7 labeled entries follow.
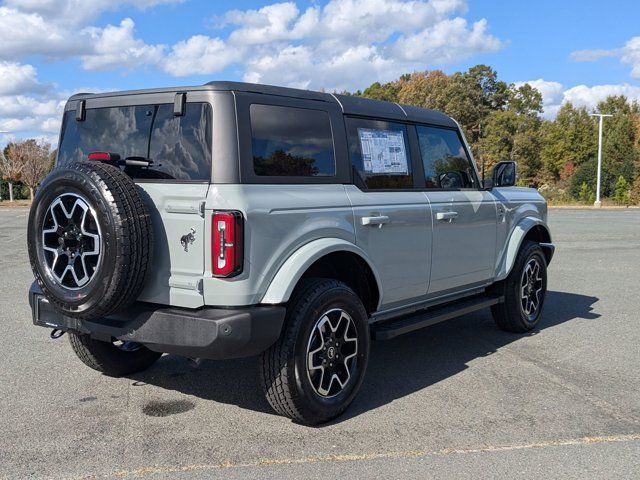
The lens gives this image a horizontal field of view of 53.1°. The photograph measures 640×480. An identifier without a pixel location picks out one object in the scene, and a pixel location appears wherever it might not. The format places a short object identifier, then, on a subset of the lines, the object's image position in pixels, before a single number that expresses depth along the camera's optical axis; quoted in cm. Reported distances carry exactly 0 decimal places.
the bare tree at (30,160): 4109
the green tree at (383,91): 5588
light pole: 3747
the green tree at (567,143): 5291
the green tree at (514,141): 4769
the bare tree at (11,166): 4150
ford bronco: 350
